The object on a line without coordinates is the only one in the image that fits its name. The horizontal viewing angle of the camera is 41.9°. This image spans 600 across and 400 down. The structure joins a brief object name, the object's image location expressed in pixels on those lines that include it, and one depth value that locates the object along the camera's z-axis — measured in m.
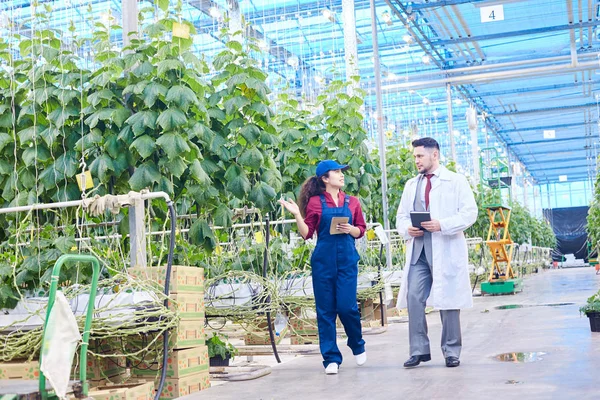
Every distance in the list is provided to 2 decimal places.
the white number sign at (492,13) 14.47
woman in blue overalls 4.89
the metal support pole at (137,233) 4.53
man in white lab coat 4.82
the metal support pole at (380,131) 9.59
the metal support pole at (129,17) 4.91
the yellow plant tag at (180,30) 4.75
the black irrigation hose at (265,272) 5.50
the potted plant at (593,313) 6.20
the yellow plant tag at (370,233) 7.48
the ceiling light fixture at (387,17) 12.90
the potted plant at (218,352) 5.54
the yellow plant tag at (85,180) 4.20
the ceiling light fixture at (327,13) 10.00
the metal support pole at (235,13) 7.72
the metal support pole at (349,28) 9.86
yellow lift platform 14.86
